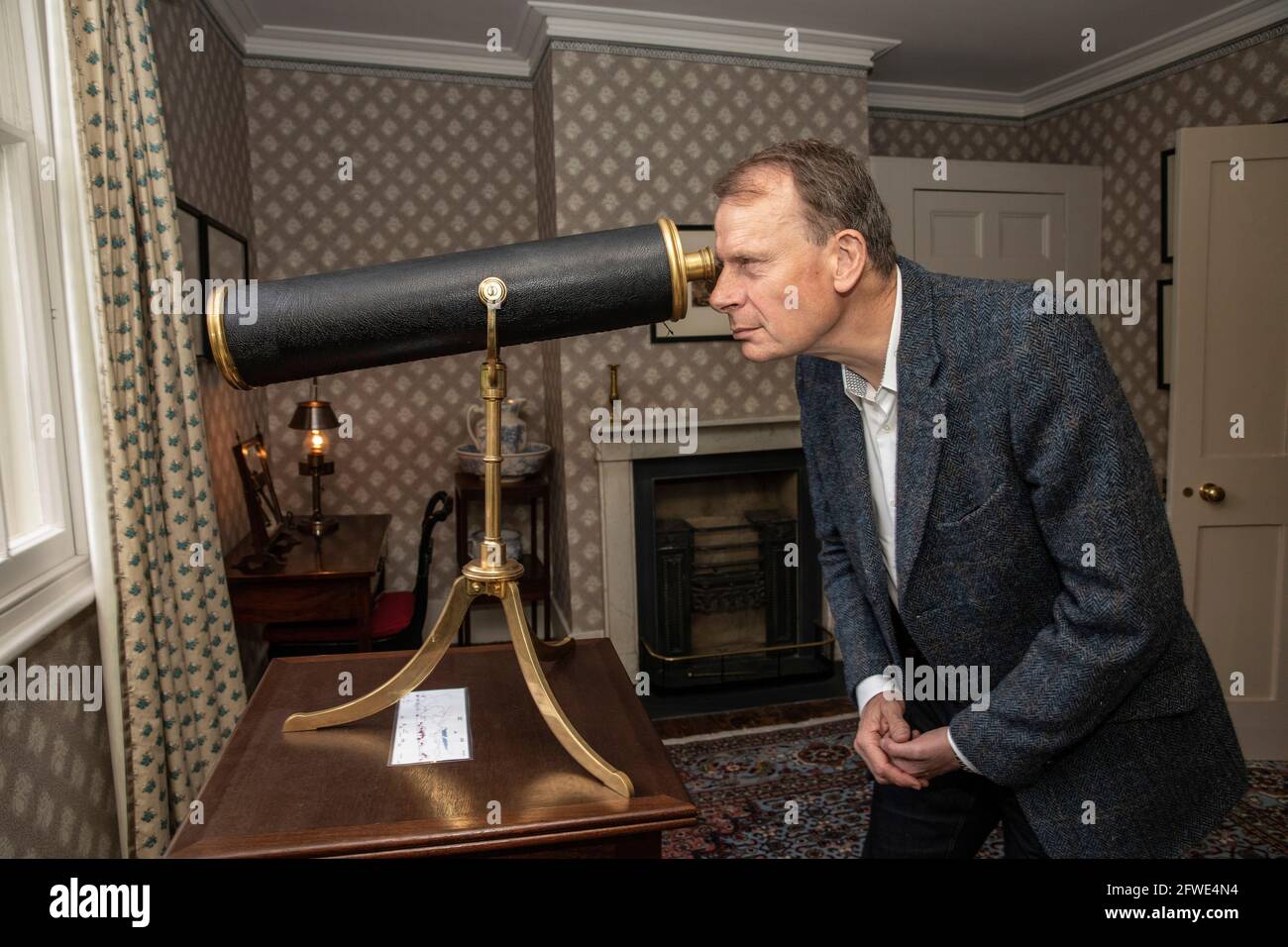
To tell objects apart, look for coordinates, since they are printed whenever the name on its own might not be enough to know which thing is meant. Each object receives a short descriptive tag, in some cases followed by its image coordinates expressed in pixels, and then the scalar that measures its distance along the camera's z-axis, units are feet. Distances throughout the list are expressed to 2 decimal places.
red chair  10.21
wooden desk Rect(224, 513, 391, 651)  9.50
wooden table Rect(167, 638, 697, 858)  3.18
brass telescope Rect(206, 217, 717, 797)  3.43
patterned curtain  6.48
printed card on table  3.78
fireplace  13.47
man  3.67
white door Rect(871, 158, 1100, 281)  14.15
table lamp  11.33
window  5.89
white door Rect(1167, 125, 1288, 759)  9.95
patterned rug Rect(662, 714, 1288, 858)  8.89
